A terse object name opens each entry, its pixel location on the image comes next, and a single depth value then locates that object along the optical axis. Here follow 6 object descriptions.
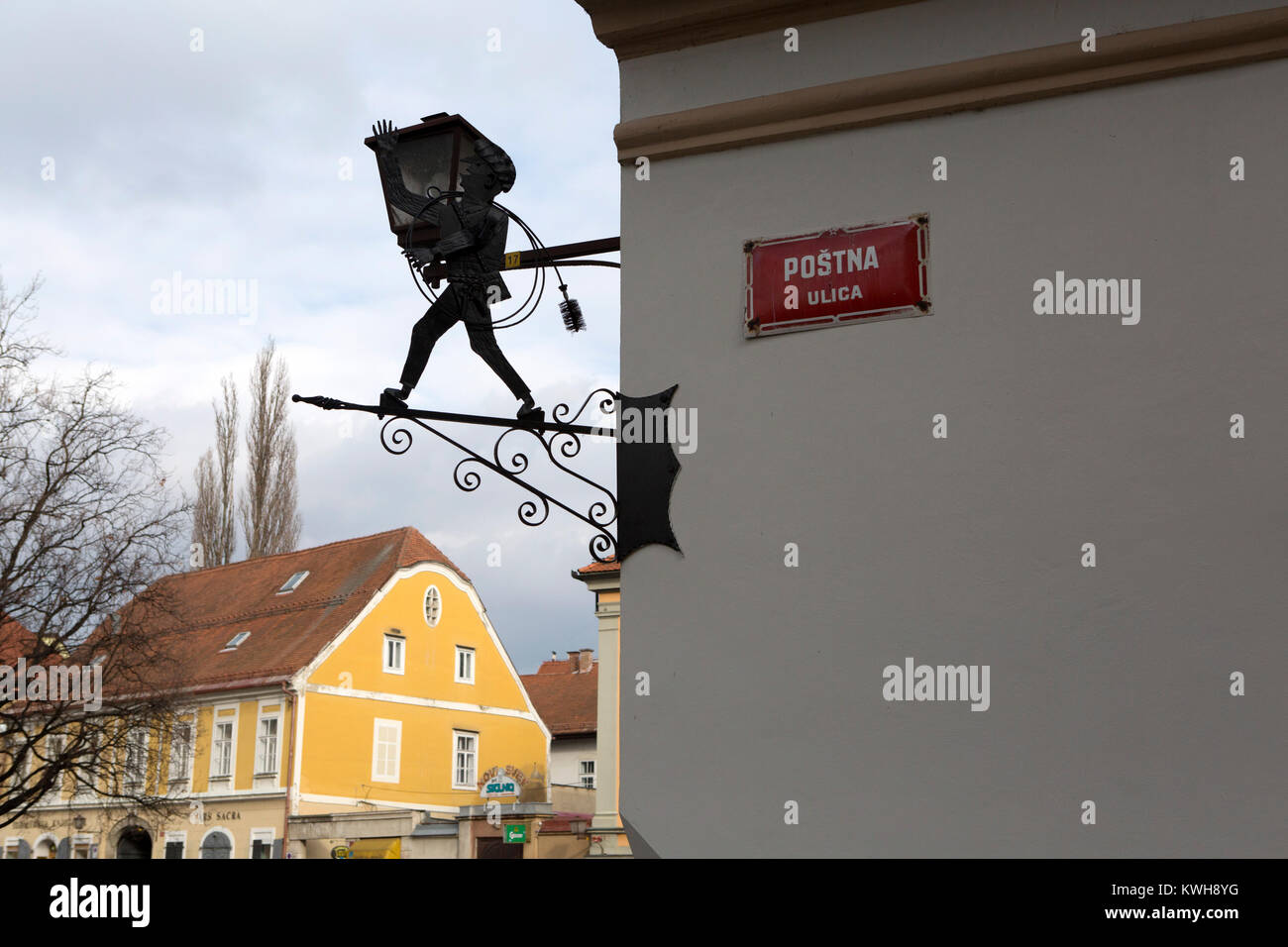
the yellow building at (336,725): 30.72
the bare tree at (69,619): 20.55
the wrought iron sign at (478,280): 4.33
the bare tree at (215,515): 42.91
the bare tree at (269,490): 42.84
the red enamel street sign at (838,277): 4.11
